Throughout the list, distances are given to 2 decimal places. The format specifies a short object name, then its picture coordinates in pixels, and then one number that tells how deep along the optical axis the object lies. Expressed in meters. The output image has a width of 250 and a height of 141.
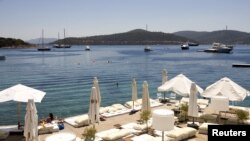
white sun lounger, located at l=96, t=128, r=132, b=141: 12.10
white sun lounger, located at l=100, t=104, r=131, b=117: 17.41
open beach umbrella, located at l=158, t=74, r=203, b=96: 17.16
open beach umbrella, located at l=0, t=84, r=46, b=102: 13.38
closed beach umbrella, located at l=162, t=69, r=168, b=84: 21.80
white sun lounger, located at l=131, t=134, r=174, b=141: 11.78
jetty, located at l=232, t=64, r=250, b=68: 70.76
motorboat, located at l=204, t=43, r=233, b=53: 143.50
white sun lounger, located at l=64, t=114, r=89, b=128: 14.98
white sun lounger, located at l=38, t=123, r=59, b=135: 13.97
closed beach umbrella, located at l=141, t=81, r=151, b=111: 15.77
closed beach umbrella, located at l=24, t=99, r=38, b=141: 11.15
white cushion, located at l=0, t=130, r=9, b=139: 13.37
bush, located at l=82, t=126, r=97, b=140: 11.80
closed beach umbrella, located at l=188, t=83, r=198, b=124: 14.67
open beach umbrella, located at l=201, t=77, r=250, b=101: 16.17
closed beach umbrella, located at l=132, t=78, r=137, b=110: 19.20
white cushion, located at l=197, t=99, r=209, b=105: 19.66
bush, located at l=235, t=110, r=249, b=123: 14.62
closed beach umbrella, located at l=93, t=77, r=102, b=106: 14.68
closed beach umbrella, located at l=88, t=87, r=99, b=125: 13.62
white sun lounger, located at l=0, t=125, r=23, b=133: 13.96
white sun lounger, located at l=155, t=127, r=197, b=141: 12.30
